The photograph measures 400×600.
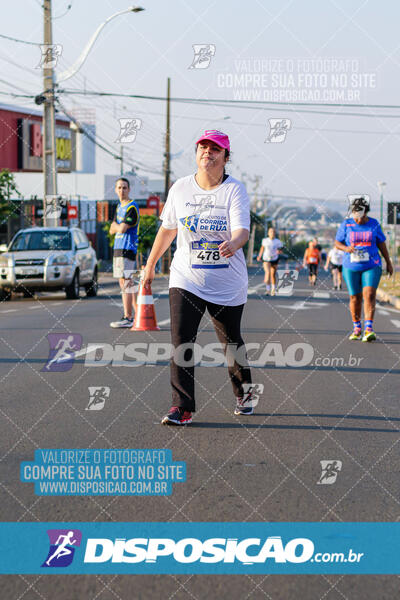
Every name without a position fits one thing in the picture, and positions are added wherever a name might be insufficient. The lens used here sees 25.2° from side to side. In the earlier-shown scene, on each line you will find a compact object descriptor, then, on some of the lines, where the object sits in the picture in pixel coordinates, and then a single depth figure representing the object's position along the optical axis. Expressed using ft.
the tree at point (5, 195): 99.76
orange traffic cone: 38.83
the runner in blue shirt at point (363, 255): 37.68
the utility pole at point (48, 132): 89.81
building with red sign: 139.33
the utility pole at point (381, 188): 142.22
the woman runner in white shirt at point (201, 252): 19.45
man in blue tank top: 38.60
